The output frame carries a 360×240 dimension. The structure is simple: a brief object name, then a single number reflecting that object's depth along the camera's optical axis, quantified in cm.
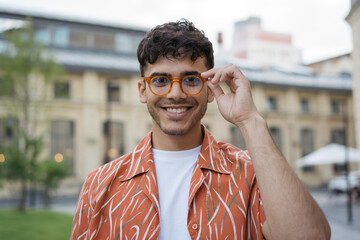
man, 171
